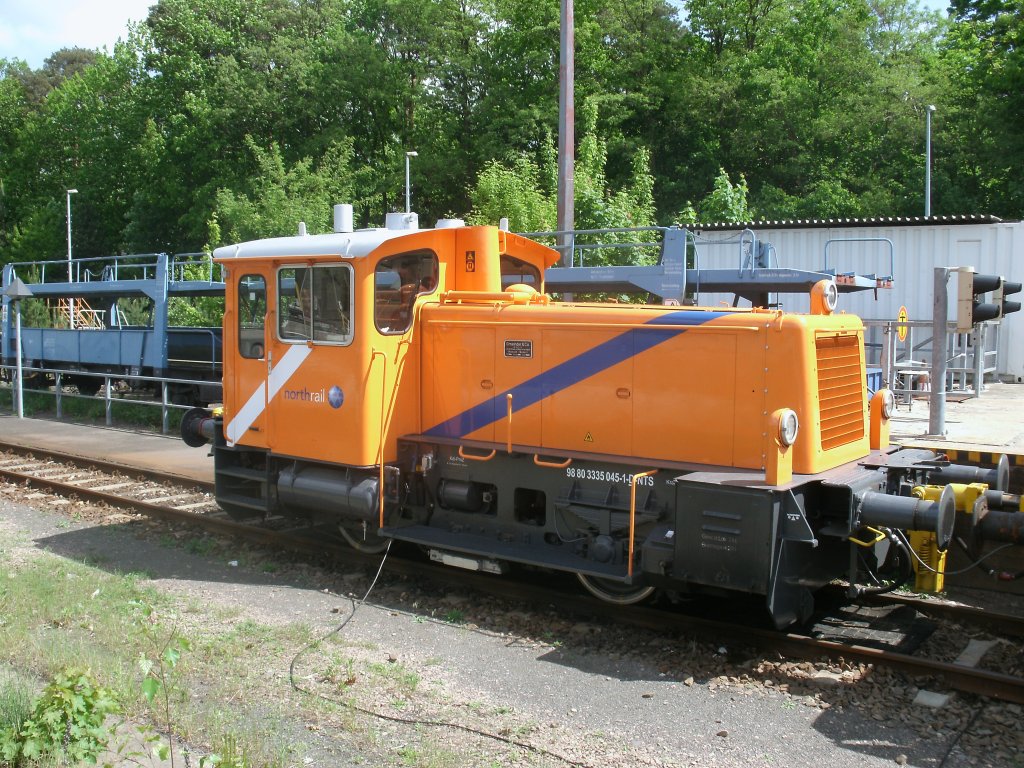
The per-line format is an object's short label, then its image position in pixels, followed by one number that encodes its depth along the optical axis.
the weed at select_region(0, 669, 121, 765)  4.03
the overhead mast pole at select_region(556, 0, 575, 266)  13.62
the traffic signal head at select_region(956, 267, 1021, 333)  8.52
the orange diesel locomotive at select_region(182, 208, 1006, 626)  6.01
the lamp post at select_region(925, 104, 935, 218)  27.70
